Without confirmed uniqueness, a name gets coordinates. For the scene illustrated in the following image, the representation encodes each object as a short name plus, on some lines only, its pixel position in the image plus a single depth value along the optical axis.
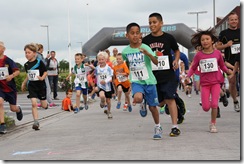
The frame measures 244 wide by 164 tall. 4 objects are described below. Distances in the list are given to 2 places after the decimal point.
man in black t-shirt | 10.42
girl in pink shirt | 8.15
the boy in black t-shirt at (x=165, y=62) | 7.62
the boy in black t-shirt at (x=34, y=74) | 9.67
